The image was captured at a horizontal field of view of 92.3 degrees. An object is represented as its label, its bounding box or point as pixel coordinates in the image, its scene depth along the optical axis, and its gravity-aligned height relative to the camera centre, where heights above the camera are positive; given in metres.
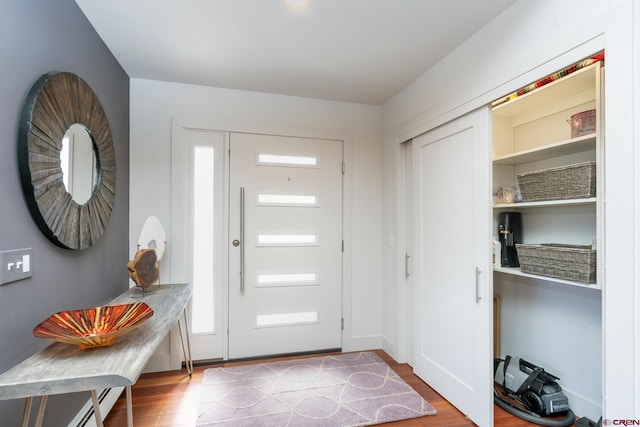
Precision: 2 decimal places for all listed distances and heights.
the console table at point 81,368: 1.07 -0.58
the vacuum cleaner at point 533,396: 2.00 -1.22
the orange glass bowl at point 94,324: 1.25 -0.50
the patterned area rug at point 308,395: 2.01 -1.32
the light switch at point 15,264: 1.20 -0.20
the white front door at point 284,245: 2.89 -0.28
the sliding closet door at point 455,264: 1.95 -0.35
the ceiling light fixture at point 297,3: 1.73 +1.21
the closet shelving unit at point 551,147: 1.78 +0.45
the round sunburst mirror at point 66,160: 1.34 +0.29
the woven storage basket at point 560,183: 1.73 +0.21
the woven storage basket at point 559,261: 1.67 -0.27
